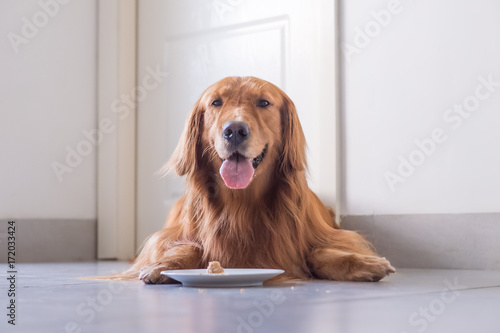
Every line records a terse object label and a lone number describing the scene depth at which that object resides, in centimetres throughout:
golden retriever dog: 204
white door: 256
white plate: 188
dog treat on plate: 191
